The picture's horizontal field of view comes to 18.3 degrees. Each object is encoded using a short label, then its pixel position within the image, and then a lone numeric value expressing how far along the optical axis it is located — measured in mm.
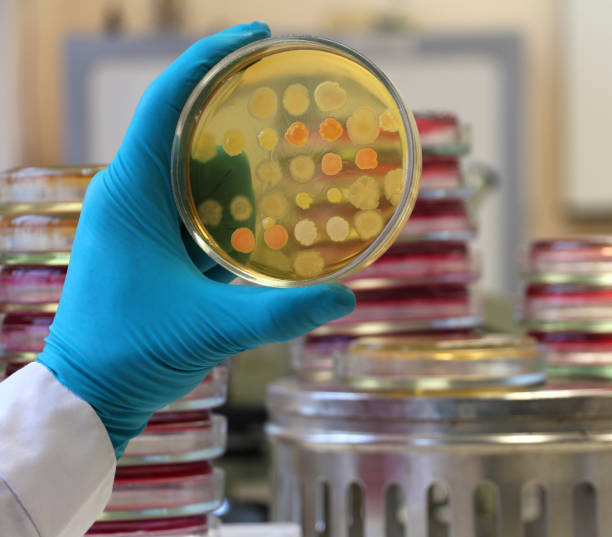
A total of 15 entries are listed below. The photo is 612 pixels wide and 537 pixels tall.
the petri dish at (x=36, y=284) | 779
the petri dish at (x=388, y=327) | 870
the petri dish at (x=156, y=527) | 775
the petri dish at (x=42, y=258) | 778
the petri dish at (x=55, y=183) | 786
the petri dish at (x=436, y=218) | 868
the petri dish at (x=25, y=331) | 779
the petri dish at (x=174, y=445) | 778
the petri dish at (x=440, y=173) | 875
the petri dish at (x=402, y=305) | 869
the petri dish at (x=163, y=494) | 774
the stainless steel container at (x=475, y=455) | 785
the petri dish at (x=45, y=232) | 779
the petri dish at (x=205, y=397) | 788
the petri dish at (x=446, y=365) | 799
